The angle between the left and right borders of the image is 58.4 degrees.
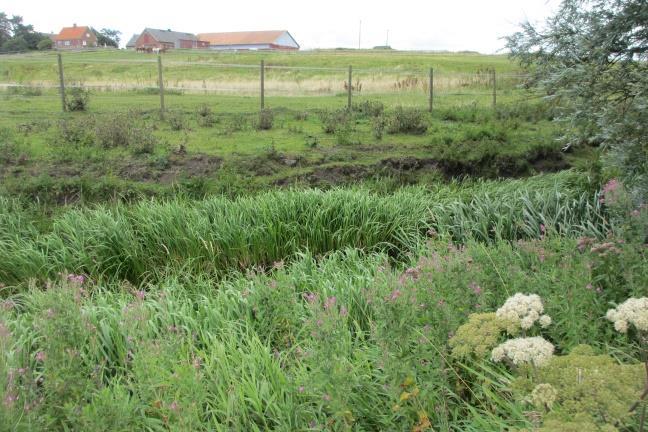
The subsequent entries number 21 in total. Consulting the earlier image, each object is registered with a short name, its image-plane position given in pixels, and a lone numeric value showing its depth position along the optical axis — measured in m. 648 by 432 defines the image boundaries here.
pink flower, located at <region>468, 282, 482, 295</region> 3.40
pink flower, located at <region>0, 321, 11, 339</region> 2.83
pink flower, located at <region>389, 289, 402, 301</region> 3.29
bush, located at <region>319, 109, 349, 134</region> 12.95
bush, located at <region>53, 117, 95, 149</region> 11.03
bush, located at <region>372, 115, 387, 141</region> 12.28
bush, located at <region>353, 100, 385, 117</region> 15.33
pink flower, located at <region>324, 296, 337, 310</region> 2.78
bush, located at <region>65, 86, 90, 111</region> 15.86
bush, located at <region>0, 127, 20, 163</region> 9.95
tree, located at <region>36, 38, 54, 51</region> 66.56
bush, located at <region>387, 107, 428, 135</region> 12.99
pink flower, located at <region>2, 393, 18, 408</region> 2.41
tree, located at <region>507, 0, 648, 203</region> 5.07
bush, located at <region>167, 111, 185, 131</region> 13.16
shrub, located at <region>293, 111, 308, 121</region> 14.81
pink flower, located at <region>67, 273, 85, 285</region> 3.41
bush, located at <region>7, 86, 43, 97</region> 20.31
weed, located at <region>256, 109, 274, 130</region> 13.35
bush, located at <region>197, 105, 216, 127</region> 13.85
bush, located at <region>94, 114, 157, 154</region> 10.64
